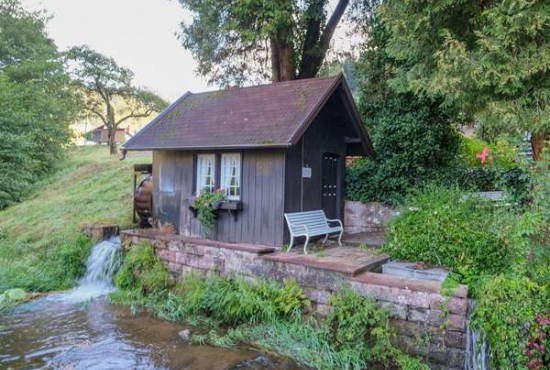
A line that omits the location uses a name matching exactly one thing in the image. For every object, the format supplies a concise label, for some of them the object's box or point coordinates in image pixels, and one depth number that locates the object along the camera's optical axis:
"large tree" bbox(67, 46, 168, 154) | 24.03
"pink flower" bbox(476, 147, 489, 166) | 5.08
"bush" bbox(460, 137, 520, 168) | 5.03
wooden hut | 7.21
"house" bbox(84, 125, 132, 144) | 42.69
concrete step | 5.38
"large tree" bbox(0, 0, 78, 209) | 14.45
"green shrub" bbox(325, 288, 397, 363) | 4.76
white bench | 6.90
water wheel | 10.00
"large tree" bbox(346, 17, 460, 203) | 9.53
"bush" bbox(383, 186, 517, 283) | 5.31
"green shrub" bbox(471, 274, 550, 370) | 3.99
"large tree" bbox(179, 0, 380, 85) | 11.35
